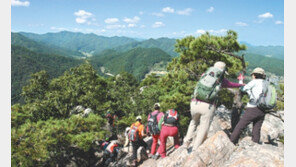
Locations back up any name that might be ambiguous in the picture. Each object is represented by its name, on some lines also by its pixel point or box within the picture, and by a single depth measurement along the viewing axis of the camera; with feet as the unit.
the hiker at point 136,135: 26.32
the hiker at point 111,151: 34.22
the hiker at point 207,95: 16.89
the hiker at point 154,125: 23.44
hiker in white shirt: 16.58
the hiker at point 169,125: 20.94
